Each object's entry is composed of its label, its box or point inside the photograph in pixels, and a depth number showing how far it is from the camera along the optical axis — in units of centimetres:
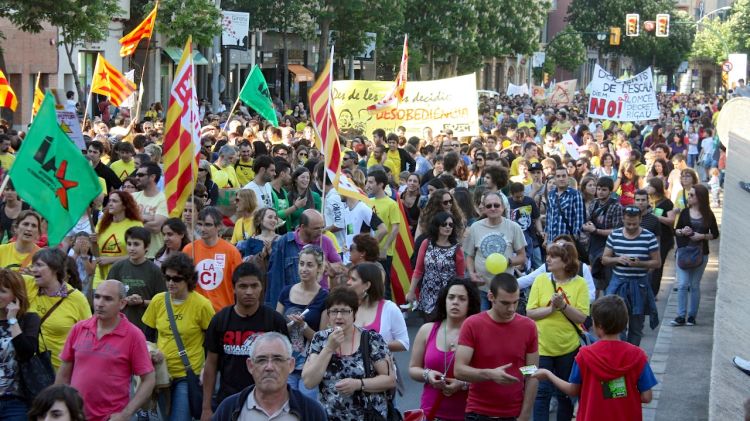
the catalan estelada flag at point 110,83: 2206
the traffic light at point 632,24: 5688
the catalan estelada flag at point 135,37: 2405
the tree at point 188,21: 3444
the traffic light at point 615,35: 6938
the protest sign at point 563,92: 4500
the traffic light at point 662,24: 6016
